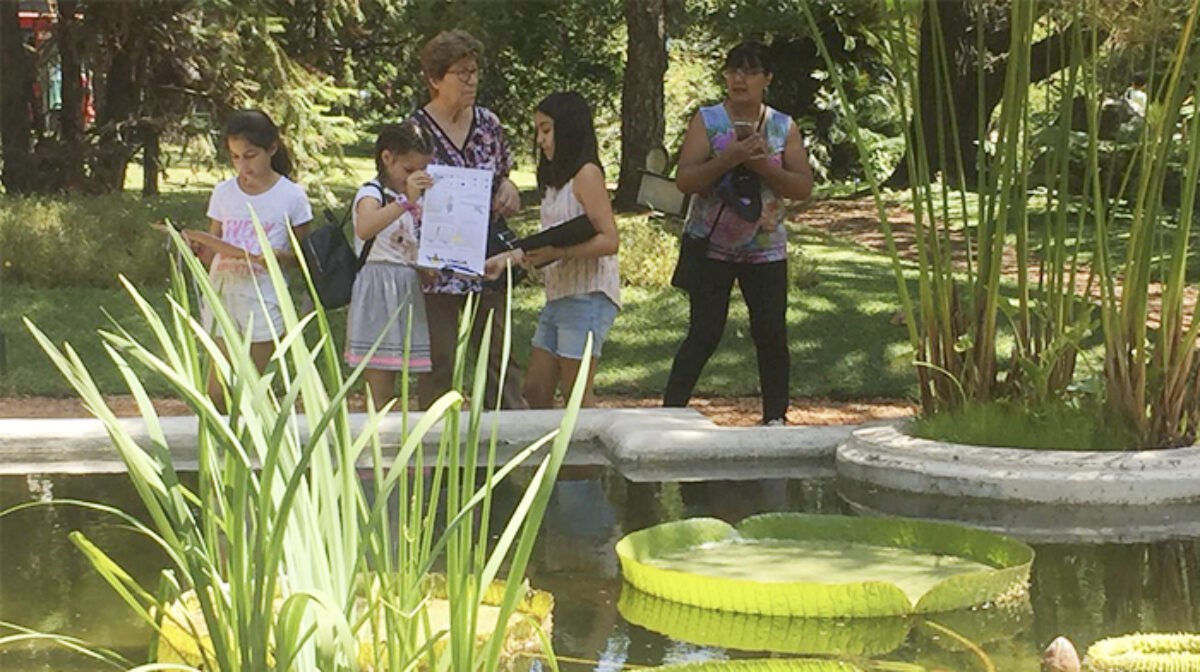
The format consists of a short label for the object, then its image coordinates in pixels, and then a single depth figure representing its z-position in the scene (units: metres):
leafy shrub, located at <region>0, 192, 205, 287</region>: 12.34
